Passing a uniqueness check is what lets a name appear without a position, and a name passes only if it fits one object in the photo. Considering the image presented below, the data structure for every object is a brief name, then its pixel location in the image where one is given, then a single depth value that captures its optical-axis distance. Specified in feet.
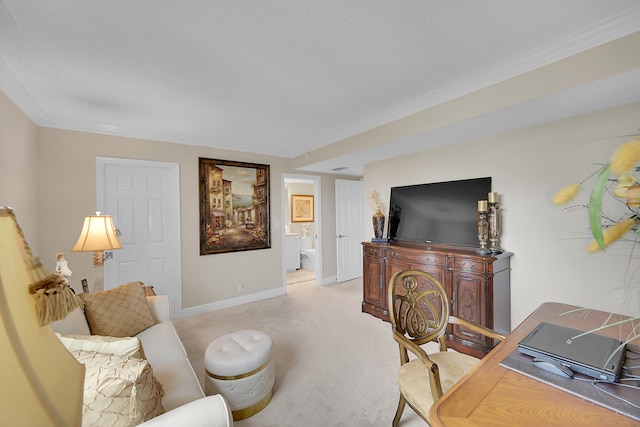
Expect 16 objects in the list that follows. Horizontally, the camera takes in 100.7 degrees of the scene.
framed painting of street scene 12.59
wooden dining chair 4.46
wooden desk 2.67
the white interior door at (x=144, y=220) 10.83
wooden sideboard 8.02
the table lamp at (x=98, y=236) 7.41
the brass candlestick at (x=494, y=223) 8.63
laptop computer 3.11
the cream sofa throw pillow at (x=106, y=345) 4.30
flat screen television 9.53
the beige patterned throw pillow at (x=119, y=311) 6.30
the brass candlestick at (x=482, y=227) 8.66
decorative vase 12.17
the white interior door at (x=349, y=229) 17.34
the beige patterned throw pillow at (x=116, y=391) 3.10
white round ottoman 5.94
